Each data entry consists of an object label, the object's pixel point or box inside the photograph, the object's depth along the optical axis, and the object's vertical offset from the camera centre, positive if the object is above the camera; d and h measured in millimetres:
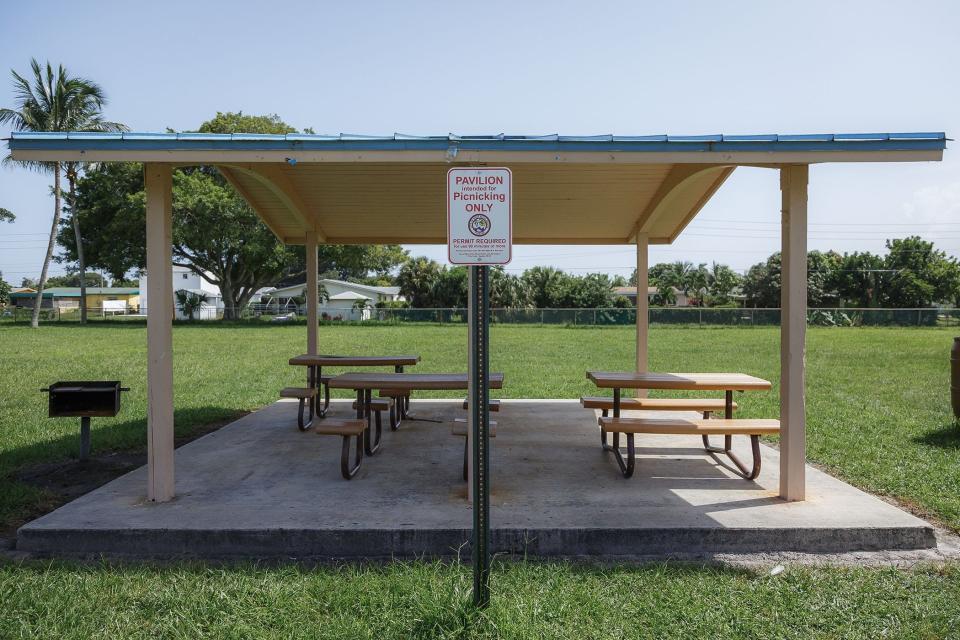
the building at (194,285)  65250 +2949
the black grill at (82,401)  5969 -792
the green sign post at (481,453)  3230 -684
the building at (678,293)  80900 +2023
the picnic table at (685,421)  5668 -962
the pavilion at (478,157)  4637 +1087
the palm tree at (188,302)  41906 +638
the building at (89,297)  75875 +1756
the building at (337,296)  57972 +1472
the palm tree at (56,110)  35031 +10748
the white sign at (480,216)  3189 +451
